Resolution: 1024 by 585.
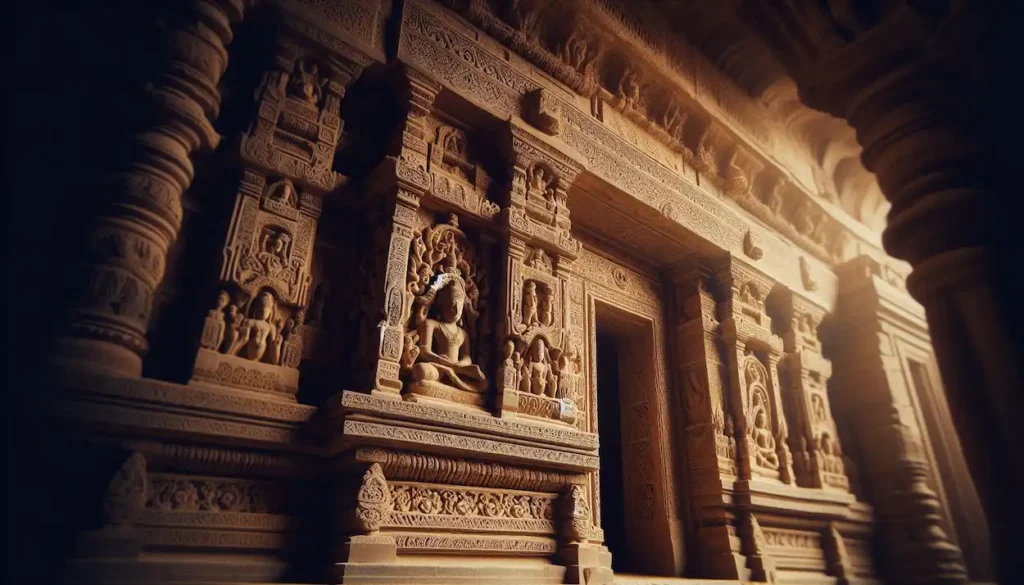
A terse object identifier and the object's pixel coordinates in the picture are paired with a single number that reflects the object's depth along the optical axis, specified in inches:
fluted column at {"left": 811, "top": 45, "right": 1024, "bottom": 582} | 72.7
